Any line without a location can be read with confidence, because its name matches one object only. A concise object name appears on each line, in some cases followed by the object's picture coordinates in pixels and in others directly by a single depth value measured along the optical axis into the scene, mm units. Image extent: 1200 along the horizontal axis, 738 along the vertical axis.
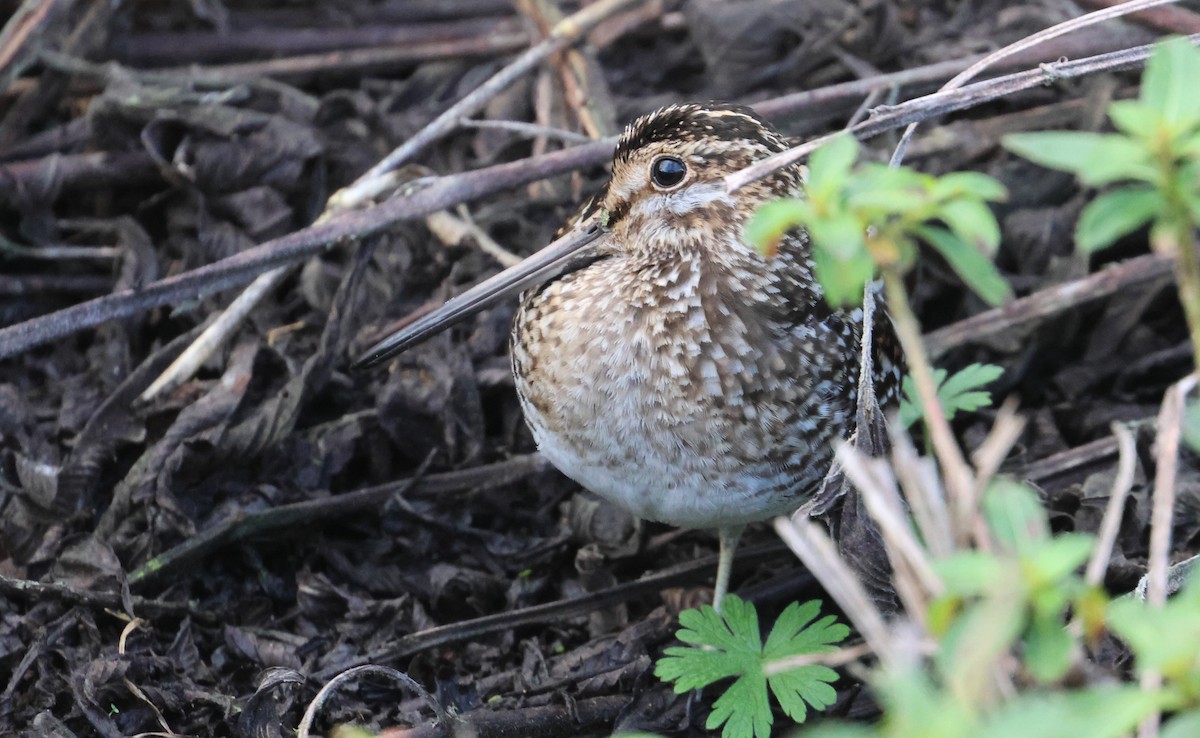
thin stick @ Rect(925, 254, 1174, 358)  6809
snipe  5227
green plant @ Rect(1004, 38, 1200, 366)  2787
